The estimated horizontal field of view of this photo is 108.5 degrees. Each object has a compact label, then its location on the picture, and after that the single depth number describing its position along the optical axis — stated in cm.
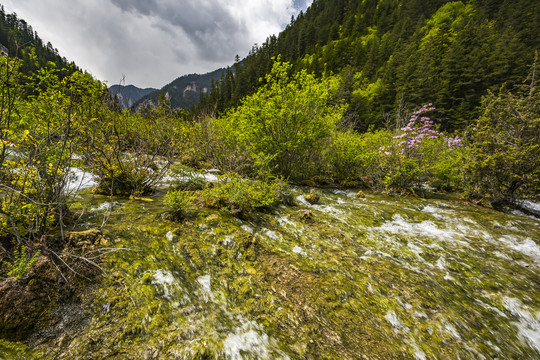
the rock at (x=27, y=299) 194
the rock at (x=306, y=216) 589
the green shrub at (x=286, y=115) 907
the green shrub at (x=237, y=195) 544
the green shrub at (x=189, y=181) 683
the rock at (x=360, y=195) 907
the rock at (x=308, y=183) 1076
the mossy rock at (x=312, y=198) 764
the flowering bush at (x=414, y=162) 962
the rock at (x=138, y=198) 560
